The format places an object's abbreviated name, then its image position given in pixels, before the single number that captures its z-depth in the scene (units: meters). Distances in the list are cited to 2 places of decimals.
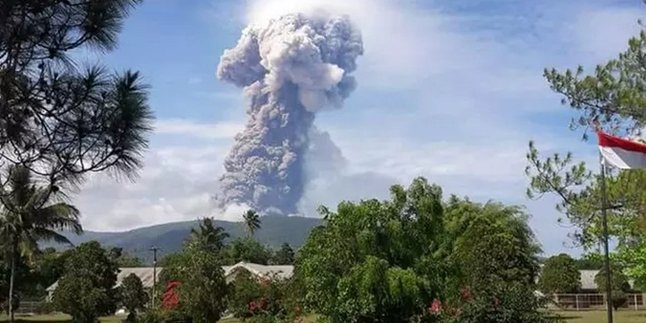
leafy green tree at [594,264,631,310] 61.21
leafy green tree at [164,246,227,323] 37.34
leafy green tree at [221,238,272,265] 85.44
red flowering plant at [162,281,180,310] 39.53
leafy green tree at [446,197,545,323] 20.00
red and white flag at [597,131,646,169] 16.17
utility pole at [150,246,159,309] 53.03
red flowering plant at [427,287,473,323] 24.22
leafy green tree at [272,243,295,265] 98.64
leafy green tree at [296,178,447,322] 25.14
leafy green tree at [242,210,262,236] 121.25
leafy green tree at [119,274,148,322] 54.75
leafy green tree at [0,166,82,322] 43.77
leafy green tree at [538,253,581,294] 65.00
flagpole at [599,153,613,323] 19.38
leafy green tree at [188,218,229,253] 86.98
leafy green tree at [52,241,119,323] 41.16
